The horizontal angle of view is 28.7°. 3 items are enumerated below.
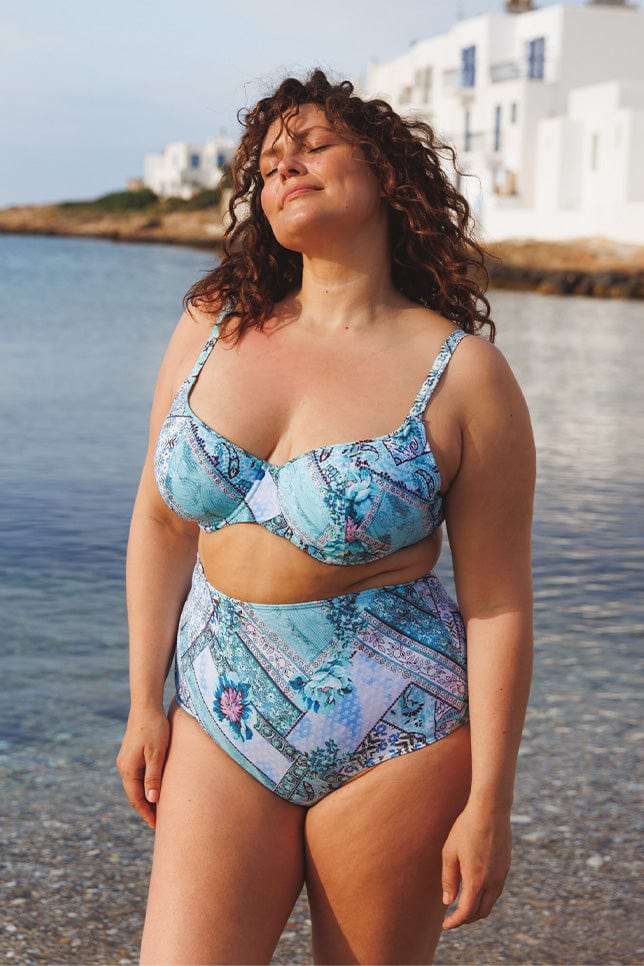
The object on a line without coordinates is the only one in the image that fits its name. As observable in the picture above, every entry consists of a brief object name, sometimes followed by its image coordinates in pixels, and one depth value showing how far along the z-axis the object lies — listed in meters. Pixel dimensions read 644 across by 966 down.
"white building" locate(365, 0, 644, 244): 43.97
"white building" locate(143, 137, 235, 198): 120.24
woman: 2.21
